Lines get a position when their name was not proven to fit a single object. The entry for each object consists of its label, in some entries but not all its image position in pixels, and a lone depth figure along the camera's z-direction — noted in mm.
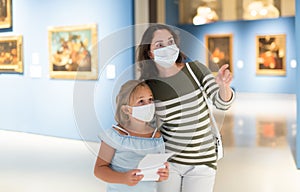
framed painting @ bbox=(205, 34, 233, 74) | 19922
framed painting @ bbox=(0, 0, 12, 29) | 9117
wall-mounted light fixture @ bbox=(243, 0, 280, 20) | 18406
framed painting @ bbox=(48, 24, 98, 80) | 8011
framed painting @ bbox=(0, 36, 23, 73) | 8984
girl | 1928
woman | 2010
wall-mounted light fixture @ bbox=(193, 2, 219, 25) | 19594
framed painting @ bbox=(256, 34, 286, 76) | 18938
